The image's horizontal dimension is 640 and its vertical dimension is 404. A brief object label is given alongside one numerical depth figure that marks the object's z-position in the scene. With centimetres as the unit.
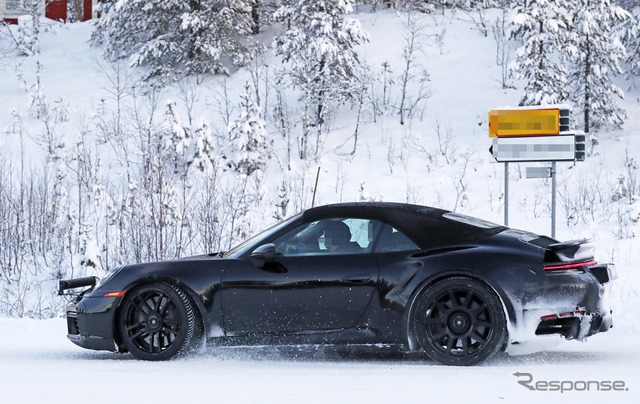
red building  4497
